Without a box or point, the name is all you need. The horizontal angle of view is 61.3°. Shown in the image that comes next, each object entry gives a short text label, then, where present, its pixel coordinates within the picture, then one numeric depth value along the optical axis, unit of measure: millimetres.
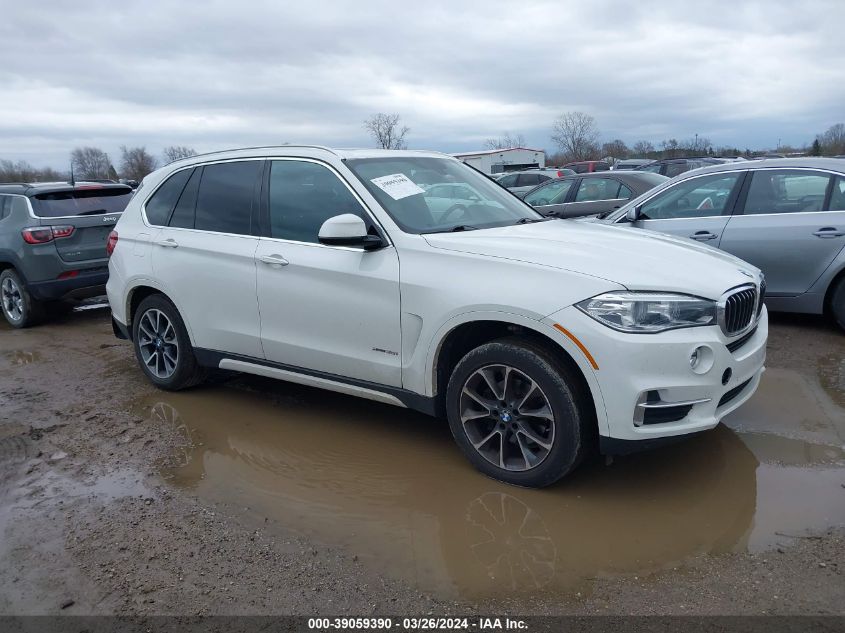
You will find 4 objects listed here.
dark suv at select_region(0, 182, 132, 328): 8391
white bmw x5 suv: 3471
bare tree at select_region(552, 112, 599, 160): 75375
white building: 44281
